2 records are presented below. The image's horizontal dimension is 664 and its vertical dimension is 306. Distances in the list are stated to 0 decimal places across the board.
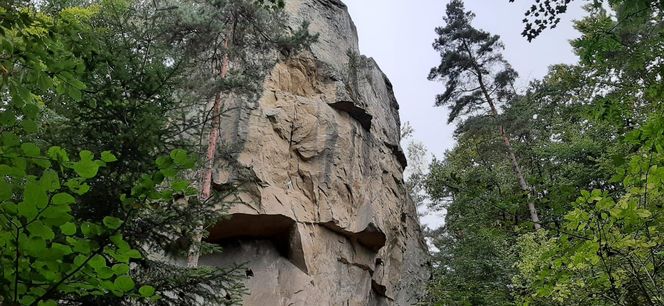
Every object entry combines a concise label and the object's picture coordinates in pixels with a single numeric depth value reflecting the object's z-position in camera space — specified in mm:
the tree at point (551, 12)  3357
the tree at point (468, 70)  18203
